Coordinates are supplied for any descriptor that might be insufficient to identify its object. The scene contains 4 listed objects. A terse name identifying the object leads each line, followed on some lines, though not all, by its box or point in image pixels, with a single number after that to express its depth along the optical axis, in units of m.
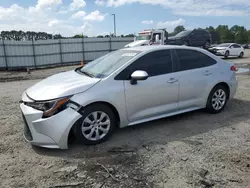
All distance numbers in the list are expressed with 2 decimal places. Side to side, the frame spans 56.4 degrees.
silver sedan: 3.43
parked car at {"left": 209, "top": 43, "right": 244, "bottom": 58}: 20.77
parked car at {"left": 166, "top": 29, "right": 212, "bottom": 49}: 18.19
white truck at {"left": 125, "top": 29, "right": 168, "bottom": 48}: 16.42
